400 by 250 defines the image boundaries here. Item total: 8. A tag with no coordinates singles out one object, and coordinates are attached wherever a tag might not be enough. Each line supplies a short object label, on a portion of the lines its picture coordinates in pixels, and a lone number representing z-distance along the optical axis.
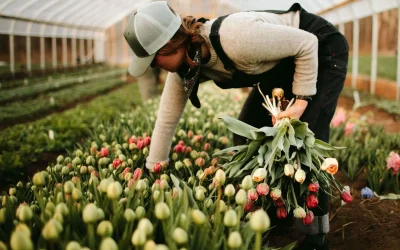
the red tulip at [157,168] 1.93
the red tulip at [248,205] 1.66
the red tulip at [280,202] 1.70
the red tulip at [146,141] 2.32
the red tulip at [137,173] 1.72
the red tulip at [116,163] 1.97
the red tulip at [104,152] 2.16
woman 1.72
